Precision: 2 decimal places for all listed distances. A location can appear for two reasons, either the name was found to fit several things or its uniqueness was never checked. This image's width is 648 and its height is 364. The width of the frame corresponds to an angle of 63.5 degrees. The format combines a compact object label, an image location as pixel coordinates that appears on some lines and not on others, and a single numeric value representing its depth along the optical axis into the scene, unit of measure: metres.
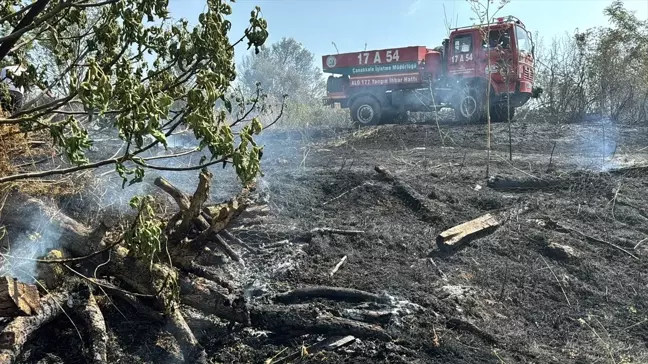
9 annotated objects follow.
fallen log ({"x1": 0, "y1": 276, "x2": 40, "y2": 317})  2.37
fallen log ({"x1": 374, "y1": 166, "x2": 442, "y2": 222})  5.07
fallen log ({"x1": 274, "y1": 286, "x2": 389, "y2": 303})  3.31
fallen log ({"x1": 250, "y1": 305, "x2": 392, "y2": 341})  2.92
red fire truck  13.38
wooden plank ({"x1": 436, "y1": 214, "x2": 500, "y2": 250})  4.24
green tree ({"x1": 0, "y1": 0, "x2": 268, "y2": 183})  1.48
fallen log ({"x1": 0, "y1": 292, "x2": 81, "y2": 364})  2.42
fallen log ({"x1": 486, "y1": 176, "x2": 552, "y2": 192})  5.92
